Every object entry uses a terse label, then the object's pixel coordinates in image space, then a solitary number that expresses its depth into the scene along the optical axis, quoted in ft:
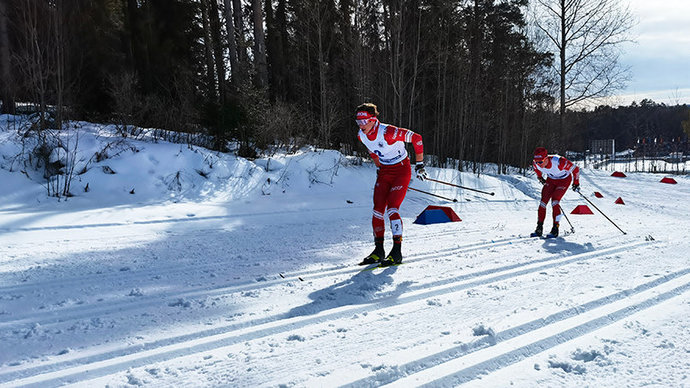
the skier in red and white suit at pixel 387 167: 15.25
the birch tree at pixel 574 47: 65.57
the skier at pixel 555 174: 22.79
